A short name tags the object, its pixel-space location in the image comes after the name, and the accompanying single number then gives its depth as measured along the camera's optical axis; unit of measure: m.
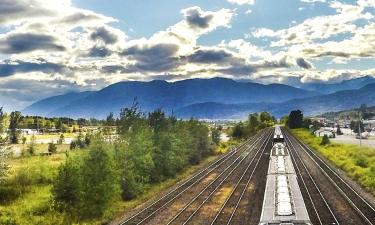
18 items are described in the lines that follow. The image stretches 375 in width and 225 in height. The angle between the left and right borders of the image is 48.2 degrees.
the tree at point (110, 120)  48.81
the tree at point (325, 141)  107.44
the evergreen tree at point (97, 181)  37.94
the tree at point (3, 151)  45.84
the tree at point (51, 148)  99.92
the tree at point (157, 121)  63.41
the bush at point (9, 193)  50.19
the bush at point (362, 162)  64.15
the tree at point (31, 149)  94.25
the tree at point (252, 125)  194.57
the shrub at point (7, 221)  32.38
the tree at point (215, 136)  116.94
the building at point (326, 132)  190.88
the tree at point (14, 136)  132.12
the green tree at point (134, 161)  46.94
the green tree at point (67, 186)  40.12
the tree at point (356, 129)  185.48
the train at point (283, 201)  21.97
